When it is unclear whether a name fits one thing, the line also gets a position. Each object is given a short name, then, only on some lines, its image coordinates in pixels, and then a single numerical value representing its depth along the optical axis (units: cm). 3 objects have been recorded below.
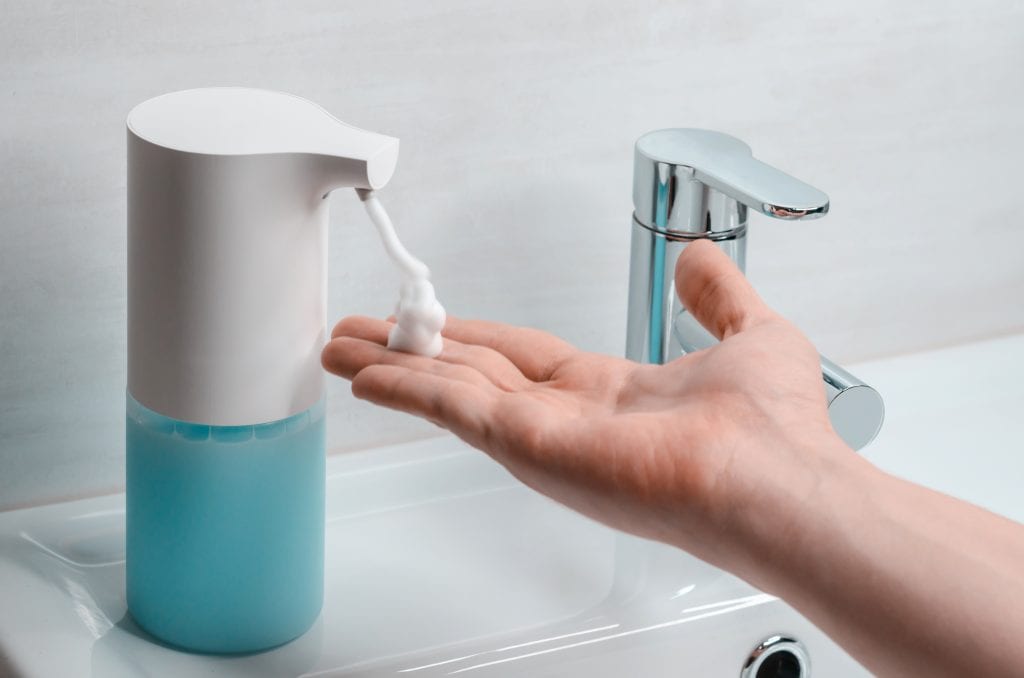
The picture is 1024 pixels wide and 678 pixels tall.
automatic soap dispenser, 100
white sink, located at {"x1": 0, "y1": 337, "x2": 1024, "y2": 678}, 108
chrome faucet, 107
